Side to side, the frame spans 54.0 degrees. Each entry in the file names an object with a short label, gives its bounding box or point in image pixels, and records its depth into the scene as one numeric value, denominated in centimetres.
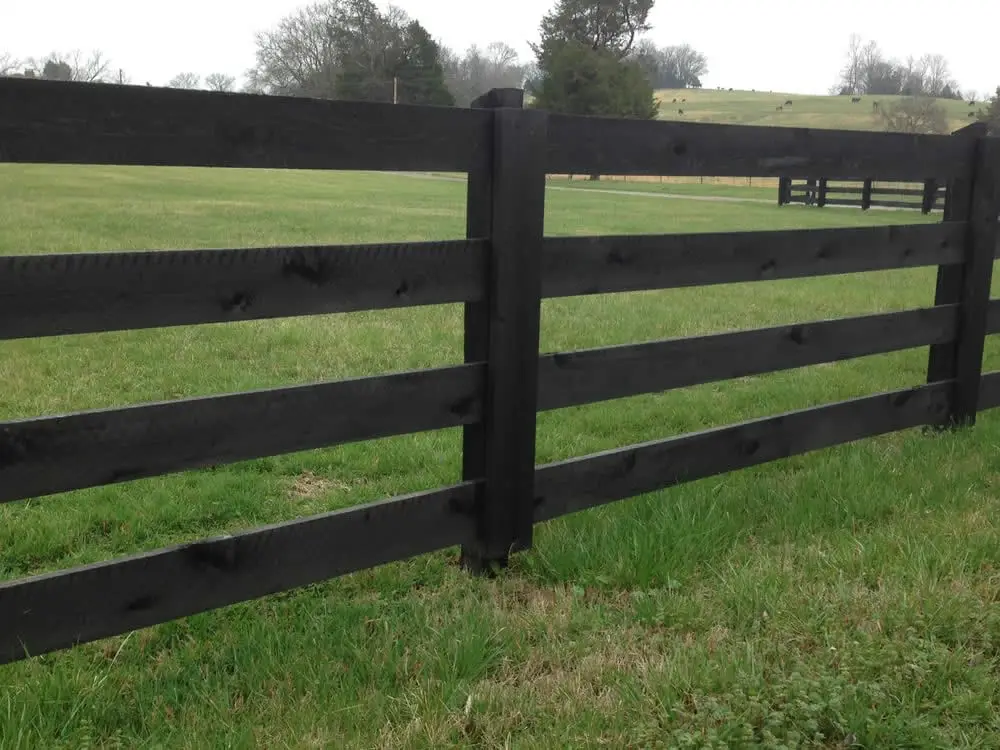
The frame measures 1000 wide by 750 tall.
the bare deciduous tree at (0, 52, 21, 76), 8831
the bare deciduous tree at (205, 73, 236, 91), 11326
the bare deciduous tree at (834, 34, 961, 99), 12838
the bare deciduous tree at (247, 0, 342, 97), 8700
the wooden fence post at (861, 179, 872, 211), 3163
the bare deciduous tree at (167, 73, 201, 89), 10972
